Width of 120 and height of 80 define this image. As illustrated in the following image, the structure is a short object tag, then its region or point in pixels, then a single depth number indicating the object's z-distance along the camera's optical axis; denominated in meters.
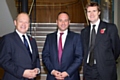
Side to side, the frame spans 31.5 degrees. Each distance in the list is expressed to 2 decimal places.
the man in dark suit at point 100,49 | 2.80
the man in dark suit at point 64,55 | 2.94
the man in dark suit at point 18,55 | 2.53
